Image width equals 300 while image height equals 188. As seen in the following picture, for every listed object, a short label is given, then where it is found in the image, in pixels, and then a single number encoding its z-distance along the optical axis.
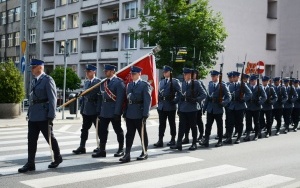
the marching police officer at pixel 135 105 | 9.43
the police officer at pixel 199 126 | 12.27
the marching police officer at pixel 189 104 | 11.32
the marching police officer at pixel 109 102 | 9.70
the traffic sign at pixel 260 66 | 26.44
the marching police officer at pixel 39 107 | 8.29
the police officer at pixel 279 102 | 15.66
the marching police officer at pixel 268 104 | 14.84
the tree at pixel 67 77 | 34.94
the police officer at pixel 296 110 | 17.00
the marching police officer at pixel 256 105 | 13.92
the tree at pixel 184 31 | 27.86
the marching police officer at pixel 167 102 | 11.59
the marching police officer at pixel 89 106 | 10.52
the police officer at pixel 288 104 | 16.39
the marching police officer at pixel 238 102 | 13.00
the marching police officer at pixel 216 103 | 12.09
